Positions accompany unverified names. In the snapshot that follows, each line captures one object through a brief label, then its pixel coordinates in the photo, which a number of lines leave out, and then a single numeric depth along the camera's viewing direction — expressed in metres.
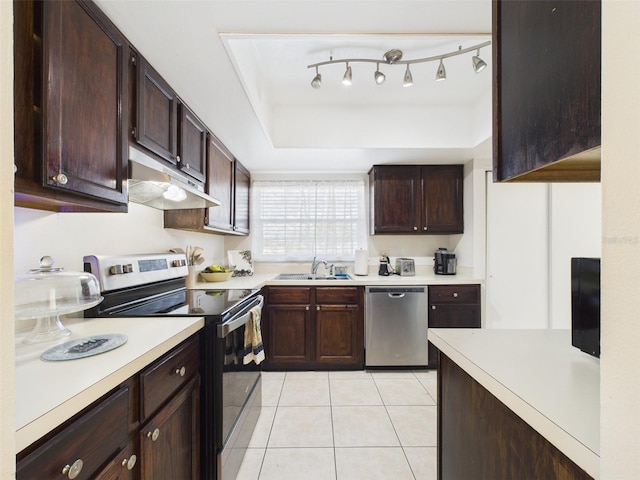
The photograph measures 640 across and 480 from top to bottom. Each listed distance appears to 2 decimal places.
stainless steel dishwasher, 2.83
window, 3.50
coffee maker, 3.20
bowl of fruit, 2.72
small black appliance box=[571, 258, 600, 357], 0.82
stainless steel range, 1.34
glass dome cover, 0.97
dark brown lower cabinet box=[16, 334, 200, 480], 0.63
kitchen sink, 3.13
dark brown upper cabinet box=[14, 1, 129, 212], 0.86
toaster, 3.29
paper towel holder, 3.28
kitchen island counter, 0.55
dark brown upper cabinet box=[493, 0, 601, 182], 0.54
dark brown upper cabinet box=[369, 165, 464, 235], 3.20
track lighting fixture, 1.82
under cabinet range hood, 1.33
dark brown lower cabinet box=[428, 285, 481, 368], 2.86
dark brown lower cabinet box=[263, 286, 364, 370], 2.86
